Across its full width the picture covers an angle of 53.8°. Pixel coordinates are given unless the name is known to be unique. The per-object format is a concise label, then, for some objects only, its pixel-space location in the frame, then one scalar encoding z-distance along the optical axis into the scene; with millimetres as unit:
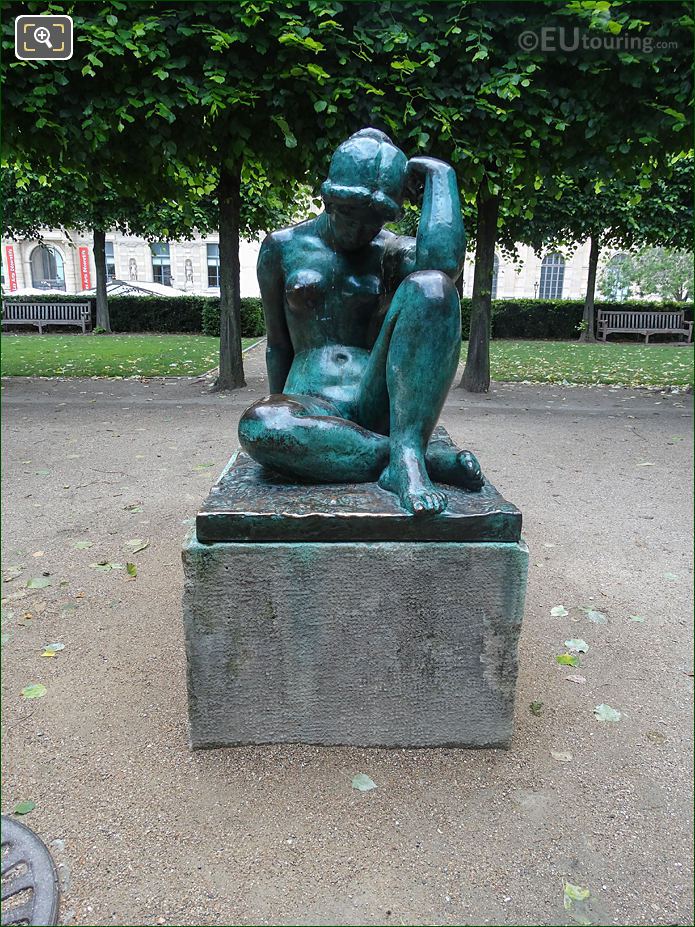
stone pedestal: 2314
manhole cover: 1843
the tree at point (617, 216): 16781
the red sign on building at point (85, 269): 41625
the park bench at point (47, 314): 22938
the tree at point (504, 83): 6465
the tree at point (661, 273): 27047
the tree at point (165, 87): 6430
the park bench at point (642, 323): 22219
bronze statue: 2428
